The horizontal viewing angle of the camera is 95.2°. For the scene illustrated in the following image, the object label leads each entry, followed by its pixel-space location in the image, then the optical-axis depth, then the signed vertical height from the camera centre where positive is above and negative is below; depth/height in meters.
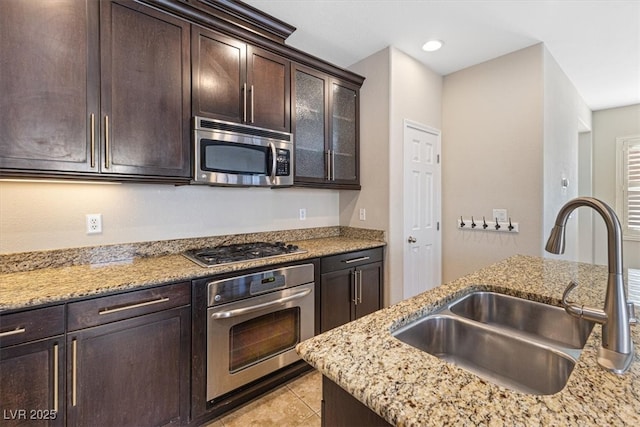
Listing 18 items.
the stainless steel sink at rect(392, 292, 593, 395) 0.86 -0.45
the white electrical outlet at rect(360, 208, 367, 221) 2.88 -0.04
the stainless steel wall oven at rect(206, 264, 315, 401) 1.66 -0.72
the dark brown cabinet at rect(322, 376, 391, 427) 0.66 -0.48
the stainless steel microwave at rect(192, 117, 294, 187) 1.86 +0.39
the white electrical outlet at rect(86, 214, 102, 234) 1.78 -0.07
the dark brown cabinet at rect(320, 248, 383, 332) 2.22 -0.63
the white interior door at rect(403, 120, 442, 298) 2.82 +0.01
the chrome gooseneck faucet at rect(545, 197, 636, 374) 0.70 -0.26
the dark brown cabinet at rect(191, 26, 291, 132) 1.89 +0.91
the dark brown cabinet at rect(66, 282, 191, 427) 1.29 -0.70
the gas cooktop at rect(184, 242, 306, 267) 1.80 -0.29
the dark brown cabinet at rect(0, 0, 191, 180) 1.35 +0.64
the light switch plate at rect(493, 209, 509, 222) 2.77 -0.06
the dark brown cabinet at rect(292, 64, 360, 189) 2.45 +0.73
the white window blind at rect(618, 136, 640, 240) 4.07 +0.33
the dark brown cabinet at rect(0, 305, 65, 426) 1.14 -0.63
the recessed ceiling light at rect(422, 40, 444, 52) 2.55 +1.47
